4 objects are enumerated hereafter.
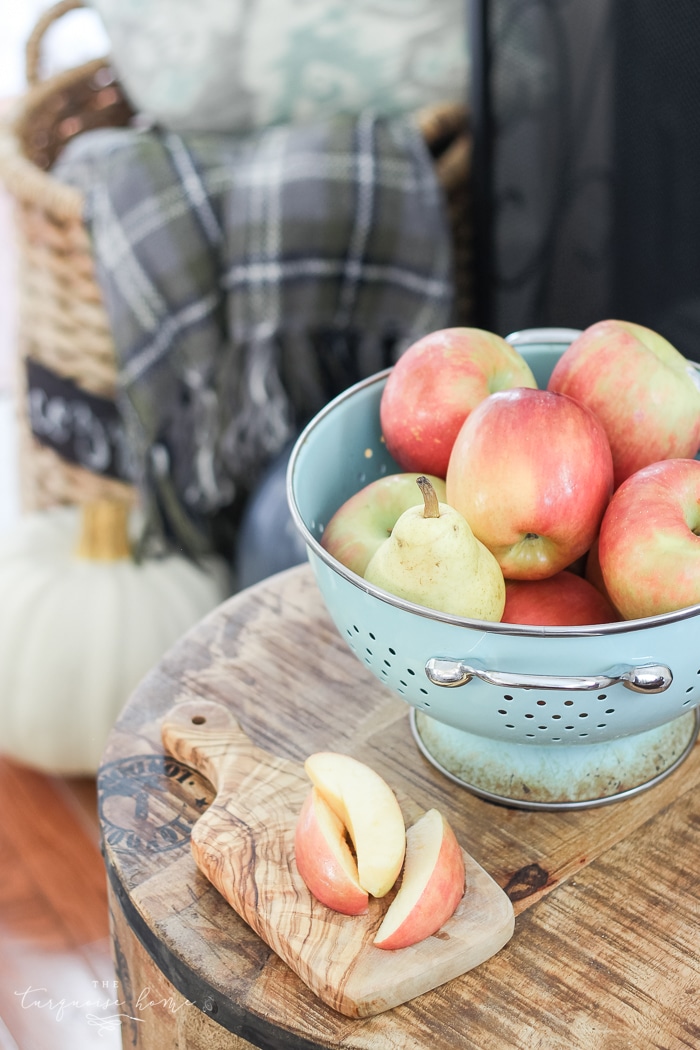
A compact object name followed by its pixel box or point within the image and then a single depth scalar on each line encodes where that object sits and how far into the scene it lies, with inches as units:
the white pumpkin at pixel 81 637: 51.4
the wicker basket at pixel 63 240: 55.2
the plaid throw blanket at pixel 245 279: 52.0
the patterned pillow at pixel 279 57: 54.4
